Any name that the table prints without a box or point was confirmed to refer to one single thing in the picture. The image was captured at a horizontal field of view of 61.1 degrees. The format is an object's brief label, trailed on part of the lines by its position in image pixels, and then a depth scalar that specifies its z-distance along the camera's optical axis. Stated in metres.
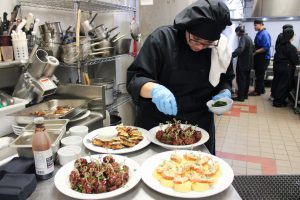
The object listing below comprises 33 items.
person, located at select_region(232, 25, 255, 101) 5.56
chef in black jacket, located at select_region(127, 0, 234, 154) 1.42
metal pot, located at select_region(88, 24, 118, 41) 2.36
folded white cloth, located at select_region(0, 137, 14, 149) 1.26
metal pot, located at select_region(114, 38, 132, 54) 2.63
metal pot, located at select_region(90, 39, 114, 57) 2.32
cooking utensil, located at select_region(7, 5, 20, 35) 1.61
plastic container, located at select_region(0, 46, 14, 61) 1.50
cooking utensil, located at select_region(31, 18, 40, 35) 1.80
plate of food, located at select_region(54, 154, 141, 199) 0.91
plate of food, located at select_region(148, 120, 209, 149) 1.29
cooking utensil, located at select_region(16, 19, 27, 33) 1.57
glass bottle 0.99
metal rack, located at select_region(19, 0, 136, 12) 2.13
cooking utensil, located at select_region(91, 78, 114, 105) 2.54
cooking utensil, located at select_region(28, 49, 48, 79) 1.63
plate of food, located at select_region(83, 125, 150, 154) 1.25
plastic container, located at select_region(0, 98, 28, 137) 1.31
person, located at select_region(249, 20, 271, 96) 5.98
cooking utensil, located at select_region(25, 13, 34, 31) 1.75
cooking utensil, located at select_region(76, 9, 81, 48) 1.92
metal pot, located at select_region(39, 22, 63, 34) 1.97
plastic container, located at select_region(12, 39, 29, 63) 1.53
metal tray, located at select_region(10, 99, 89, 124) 1.46
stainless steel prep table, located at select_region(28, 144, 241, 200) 0.92
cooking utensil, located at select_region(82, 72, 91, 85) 2.29
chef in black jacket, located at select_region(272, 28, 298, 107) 5.07
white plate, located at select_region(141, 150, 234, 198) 0.90
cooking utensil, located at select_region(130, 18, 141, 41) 2.89
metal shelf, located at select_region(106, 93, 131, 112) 2.63
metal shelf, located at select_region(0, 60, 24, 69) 1.45
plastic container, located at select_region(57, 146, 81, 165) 1.13
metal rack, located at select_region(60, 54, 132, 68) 2.12
